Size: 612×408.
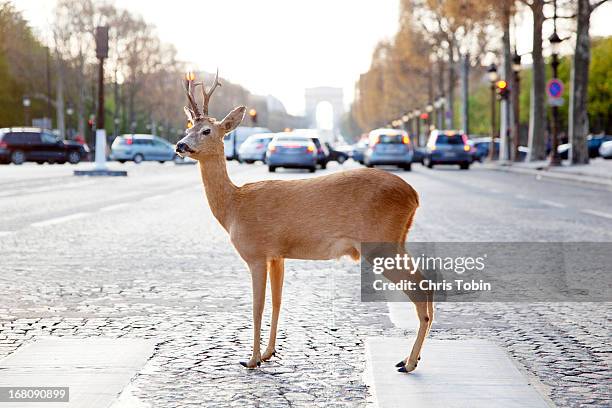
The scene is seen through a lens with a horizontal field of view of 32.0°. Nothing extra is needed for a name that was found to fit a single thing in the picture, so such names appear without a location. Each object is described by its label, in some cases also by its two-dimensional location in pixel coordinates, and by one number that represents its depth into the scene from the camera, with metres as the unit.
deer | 4.66
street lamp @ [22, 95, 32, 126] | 69.06
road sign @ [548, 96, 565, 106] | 34.42
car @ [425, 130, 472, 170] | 43.50
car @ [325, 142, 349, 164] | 58.13
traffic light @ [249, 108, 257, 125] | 54.82
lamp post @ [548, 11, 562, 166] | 36.00
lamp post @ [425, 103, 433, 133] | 90.03
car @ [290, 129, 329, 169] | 42.57
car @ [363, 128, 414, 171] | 40.44
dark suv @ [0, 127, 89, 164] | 50.44
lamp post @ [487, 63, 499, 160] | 51.25
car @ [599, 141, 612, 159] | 58.98
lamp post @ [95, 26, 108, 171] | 33.28
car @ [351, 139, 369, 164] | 59.08
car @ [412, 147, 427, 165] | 55.97
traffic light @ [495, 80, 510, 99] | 44.19
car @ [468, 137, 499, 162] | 61.34
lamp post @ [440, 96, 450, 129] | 71.70
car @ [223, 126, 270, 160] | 61.78
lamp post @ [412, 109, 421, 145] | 105.98
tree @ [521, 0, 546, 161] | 42.53
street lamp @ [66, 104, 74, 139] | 78.47
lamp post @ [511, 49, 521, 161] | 48.41
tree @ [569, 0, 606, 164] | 36.50
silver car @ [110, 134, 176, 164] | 55.52
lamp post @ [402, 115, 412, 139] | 122.28
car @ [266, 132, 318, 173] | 37.06
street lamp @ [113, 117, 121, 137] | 89.34
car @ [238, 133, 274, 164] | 52.16
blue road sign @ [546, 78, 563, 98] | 34.38
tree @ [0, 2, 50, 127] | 76.38
